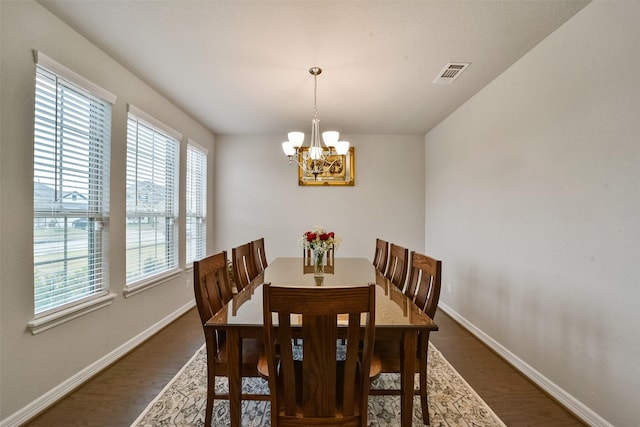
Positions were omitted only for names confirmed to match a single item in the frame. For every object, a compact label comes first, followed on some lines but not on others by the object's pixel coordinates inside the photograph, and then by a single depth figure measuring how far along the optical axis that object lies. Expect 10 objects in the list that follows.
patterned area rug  1.72
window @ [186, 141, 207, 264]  3.83
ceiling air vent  2.42
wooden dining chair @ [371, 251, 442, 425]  1.55
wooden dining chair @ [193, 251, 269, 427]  1.48
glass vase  2.29
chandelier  2.39
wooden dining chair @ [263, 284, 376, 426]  1.04
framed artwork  4.51
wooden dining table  1.32
